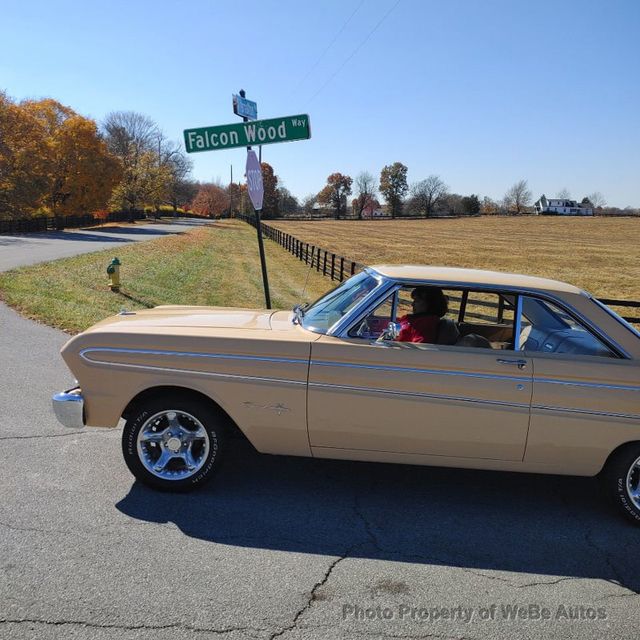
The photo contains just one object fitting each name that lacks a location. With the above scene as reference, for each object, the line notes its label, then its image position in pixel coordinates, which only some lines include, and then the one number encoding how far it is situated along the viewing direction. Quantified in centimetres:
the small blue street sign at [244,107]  656
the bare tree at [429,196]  14238
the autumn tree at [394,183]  14638
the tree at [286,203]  13962
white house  13925
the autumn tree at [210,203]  12825
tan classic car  358
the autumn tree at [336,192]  15362
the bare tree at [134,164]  7206
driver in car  413
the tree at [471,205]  13812
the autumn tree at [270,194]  12181
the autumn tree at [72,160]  4781
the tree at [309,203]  15538
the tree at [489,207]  14900
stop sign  683
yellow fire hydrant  1270
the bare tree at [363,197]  15825
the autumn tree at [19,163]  3944
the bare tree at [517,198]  16338
